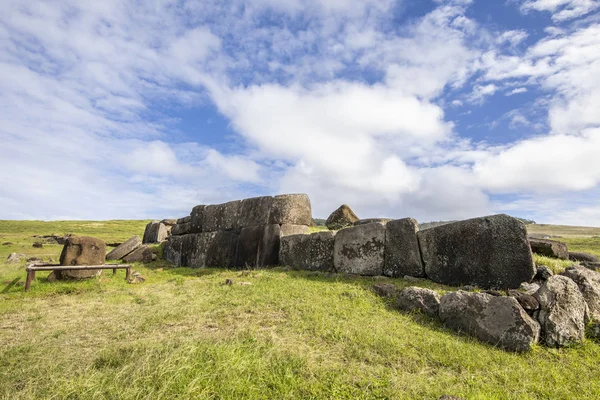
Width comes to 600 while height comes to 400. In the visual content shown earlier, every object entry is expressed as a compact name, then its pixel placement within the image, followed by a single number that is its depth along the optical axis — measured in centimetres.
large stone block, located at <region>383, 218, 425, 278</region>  851
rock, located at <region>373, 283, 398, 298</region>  699
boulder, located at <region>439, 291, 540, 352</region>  471
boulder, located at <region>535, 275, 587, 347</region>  477
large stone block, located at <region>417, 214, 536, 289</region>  680
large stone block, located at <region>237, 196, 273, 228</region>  1301
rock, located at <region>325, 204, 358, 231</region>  1313
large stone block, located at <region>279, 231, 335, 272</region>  1063
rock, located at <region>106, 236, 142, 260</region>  1600
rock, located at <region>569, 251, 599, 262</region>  1009
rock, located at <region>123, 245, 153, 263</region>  1583
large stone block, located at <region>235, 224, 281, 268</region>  1225
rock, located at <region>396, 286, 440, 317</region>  596
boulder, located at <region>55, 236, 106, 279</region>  1071
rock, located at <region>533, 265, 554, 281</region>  703
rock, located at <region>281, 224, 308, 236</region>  1251
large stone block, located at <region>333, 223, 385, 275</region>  934
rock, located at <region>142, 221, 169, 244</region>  1956
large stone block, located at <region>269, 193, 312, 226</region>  1264
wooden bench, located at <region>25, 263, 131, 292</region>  912
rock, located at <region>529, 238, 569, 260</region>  934
